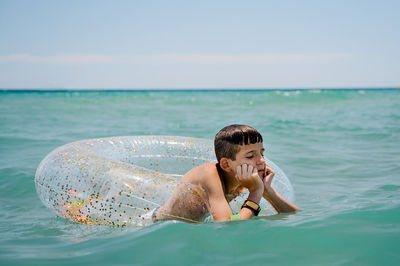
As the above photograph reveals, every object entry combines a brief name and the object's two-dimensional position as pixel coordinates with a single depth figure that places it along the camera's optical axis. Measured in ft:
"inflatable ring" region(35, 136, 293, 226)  9.95
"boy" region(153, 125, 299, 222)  8.86
